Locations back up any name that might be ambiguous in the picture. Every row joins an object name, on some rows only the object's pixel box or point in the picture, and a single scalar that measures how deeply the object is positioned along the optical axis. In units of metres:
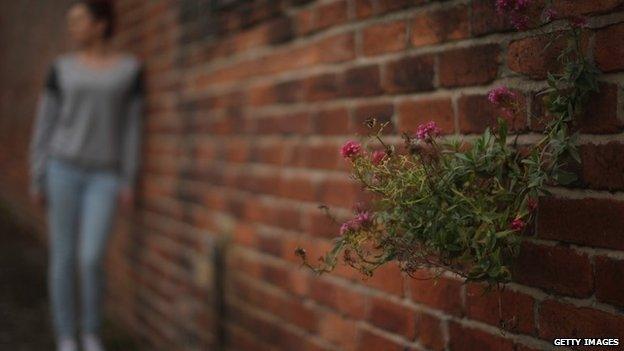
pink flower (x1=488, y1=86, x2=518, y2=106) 1.24
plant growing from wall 1.20
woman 3.35
